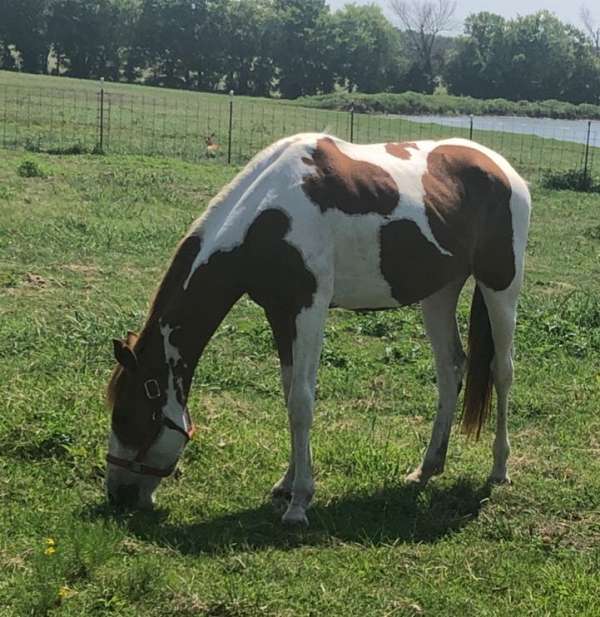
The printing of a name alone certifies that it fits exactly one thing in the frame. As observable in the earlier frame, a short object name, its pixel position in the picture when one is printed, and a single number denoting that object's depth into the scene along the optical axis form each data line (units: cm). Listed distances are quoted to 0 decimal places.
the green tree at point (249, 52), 7794
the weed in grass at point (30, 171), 1547
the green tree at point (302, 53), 7900
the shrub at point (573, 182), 2098
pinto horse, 433
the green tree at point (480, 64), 8325
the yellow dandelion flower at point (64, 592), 346
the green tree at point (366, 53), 8294
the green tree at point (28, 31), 7188
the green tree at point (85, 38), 7338
